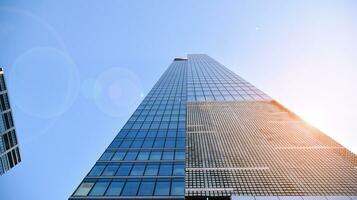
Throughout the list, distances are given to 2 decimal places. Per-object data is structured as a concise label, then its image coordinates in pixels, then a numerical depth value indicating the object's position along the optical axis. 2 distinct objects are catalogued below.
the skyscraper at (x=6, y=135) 77.06
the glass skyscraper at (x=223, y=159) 20.25
